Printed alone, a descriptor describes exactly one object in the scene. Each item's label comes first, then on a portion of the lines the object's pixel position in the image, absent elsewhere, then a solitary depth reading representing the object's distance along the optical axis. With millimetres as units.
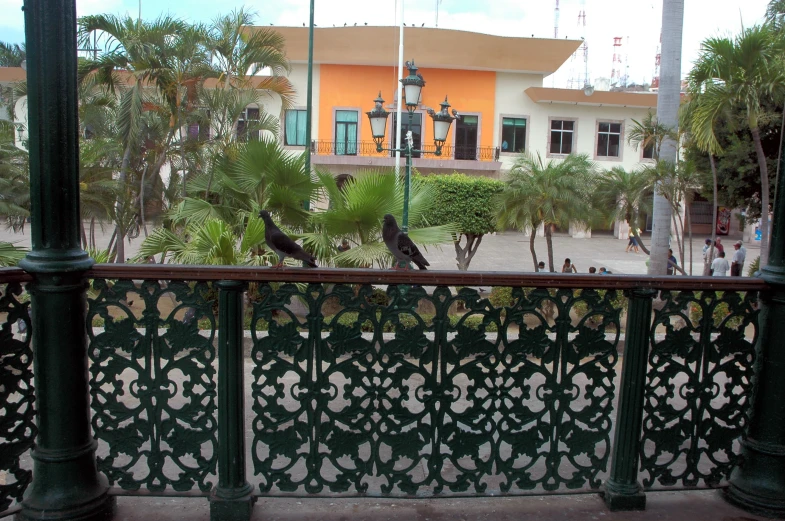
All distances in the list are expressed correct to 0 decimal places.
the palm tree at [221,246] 7027
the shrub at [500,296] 9997
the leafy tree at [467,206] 17203
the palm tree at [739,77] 9711
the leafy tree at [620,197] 15438
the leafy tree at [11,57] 24320
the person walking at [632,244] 26041
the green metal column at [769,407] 3043
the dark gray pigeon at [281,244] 3191
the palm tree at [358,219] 7465
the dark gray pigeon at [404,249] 3353
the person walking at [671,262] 12951
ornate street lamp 11414
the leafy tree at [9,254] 5938
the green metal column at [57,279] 2594
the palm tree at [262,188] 8062
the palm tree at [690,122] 10172
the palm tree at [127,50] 12023
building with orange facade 27859
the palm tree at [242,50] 13039
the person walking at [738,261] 15922
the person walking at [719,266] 14938
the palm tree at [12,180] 9750
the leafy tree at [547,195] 14484
